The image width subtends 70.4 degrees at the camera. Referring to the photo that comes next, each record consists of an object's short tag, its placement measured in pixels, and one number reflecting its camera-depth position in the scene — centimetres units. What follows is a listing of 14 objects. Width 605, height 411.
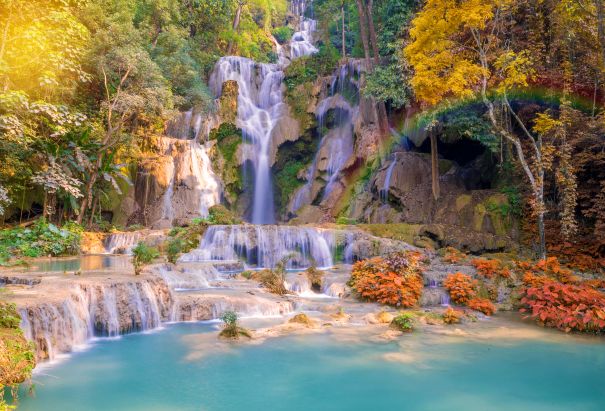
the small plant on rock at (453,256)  1291
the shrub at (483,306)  938
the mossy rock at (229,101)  2484
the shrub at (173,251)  1152
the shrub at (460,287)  993
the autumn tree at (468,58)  1306
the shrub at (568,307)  780
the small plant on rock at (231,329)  709
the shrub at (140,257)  899
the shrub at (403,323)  775
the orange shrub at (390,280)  967
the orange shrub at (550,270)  1072
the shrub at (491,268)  1111
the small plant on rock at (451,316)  839
